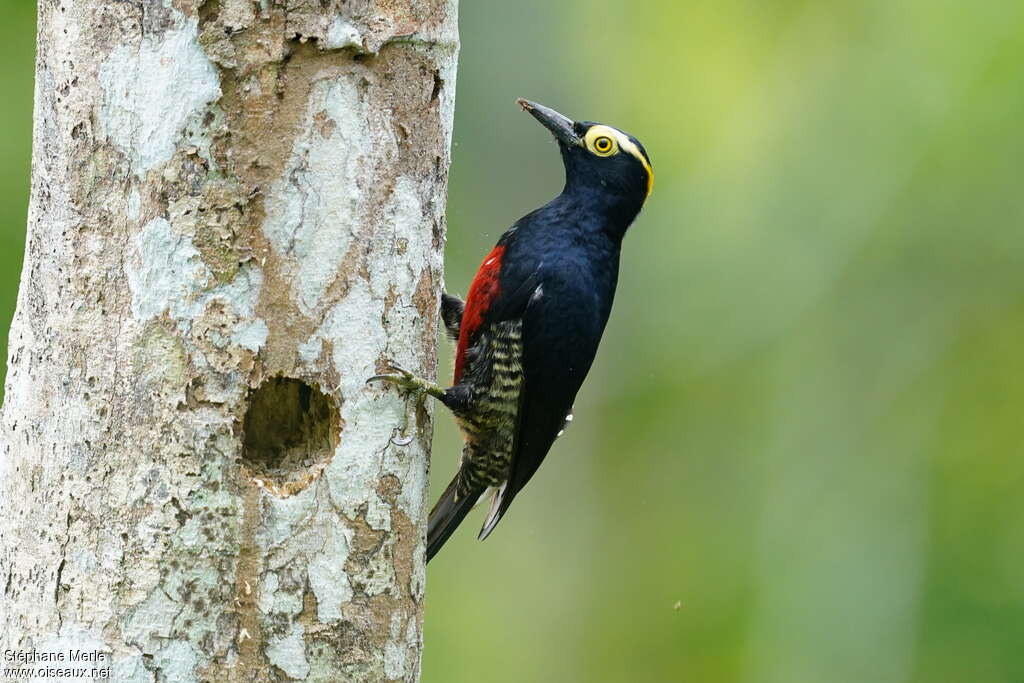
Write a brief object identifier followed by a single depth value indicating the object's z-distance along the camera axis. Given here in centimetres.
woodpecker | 911
